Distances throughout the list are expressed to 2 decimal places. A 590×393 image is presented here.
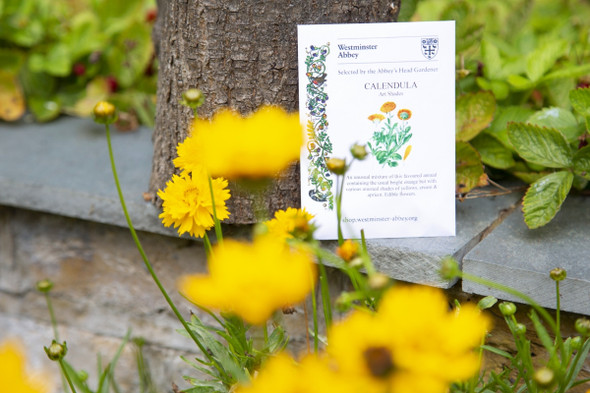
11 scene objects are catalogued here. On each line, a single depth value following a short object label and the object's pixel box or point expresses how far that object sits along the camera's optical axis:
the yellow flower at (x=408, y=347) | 0.44
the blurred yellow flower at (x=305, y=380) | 0.45
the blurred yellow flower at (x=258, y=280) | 0.50
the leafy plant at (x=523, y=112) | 0.67
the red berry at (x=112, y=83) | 0.90
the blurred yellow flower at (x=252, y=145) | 0.52
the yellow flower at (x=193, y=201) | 0.59
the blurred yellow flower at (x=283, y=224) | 0.58
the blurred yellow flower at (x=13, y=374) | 0.48
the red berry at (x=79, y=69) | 0.91
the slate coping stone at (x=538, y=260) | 0.62
